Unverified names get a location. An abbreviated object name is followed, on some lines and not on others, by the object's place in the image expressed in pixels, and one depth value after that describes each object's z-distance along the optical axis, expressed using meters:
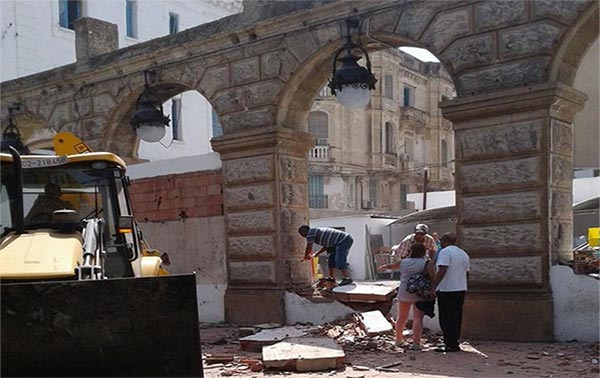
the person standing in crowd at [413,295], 8.07
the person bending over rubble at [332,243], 10.38
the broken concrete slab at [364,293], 9.65
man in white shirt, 7.82
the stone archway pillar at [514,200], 8.08
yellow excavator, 4.94
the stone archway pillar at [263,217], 10.45
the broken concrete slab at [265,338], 8.38
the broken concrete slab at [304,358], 7.20
